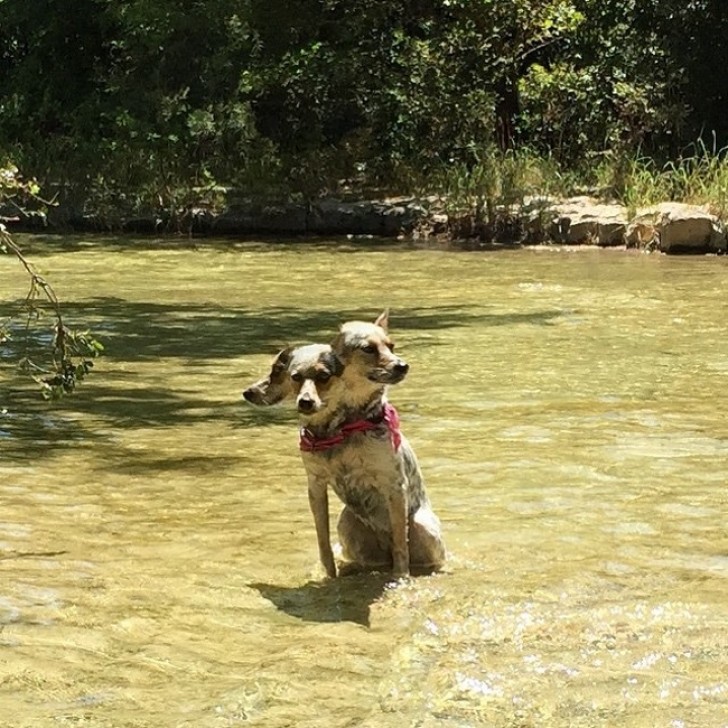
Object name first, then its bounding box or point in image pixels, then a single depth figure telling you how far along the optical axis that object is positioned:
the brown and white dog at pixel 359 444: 5.41
